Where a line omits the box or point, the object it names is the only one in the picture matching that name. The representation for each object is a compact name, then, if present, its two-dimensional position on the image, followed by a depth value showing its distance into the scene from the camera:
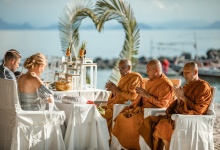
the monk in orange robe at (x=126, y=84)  7.24
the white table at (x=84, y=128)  6.18
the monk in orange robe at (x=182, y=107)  6.01
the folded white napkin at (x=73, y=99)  6.31
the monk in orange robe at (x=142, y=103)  6.58
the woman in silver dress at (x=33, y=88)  5.96
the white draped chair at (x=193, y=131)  5.88
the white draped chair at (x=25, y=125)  5.78
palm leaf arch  10.39
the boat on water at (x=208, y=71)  34.23
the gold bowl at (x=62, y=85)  7.98
